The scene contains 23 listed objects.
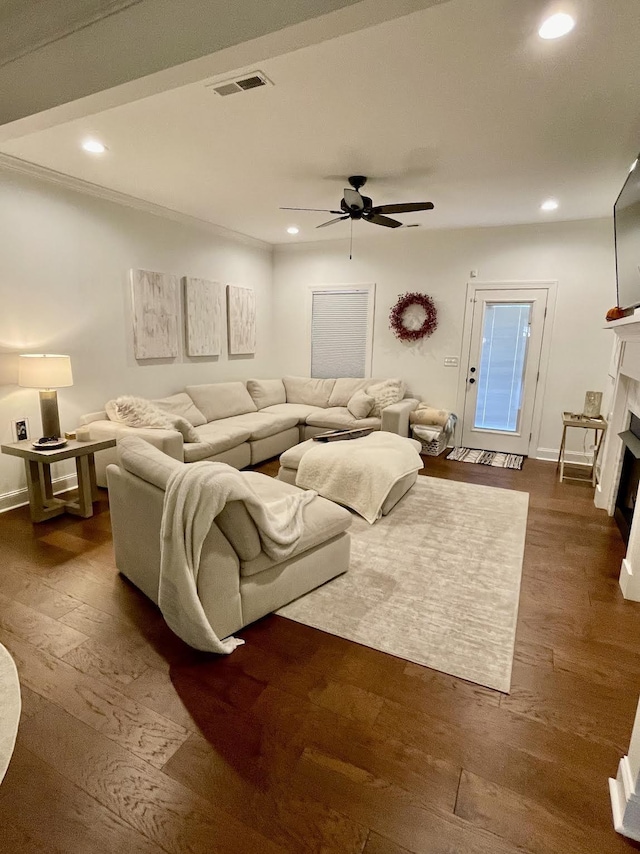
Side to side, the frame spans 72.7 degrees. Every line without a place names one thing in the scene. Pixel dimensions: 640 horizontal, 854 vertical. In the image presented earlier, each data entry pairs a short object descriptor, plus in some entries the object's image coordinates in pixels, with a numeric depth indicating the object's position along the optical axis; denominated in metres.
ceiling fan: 3.45
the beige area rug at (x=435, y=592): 2.06
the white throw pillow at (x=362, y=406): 5.34
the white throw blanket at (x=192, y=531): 1.88
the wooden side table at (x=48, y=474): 3.21
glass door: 5.18
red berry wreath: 5.61
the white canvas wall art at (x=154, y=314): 4.44
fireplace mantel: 1.30
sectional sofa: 3.96
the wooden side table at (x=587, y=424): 4.20
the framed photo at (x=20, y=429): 3.52
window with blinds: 6.13
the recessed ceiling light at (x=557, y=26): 1.74
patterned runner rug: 5.05
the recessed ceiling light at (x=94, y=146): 2.96
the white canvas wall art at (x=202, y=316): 5.04
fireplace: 3.14
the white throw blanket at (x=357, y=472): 3.44
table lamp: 3.24
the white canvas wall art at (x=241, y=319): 5.73
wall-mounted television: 2.77
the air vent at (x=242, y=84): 2.16
